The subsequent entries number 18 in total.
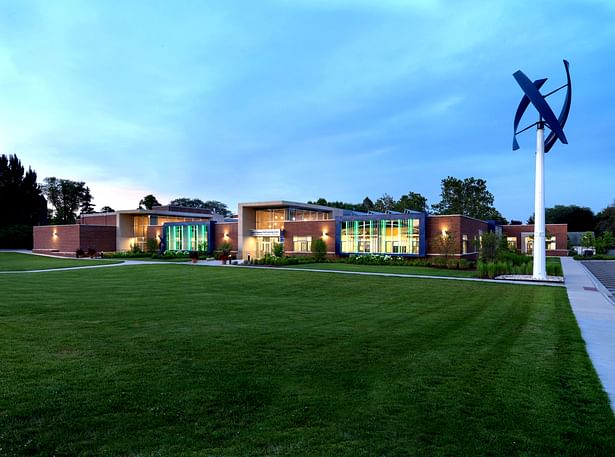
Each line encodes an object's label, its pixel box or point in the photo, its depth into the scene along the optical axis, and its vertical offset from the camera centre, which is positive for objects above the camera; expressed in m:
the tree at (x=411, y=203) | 80.75 +7.41
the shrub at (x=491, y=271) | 23.83 -2.08
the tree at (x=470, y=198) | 73.50 +7.40
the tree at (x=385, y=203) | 86.62 +7.85
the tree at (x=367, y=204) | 105.34 +9.83
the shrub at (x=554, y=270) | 24.08 -2.11
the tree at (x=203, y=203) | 137.02 +13.36
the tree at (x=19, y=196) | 74.19 +9.03
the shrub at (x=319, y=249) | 40.47 -1.06
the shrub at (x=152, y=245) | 52.41 -0.60
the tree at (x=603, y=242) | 53.87 -0.88
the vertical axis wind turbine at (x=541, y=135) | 20.94 +5.73
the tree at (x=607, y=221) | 75.88 +3.06
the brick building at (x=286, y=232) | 36.91 +0.81
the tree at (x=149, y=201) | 108.88 +11.06
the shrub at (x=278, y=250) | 39.69 -1.15
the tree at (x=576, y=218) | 94.01 +4.55
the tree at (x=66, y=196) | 100.19 +11.78
